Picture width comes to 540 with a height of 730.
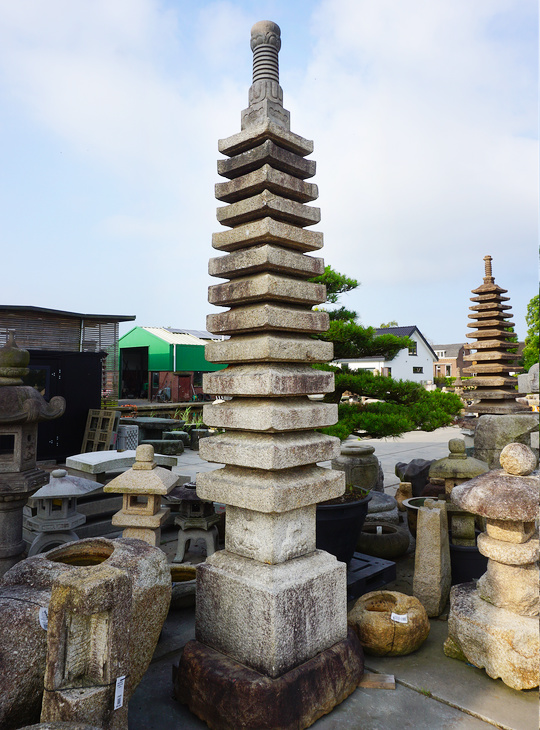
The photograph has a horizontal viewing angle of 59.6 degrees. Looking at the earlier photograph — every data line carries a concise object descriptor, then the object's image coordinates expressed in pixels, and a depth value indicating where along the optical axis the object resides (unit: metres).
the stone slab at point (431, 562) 4.35
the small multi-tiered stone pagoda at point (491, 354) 7.77
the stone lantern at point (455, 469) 5.30
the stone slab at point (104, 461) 6.92
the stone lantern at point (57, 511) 5.39
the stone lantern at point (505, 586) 3.29
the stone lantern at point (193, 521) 5.86
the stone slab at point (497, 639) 3.25
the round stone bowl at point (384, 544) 5.85
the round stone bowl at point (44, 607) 2.44
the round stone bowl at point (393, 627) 3.69
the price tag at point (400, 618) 3.70
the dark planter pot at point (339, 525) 4.46
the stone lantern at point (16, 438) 4.48
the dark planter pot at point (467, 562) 4.73
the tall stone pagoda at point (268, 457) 2.96
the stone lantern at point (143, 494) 4.45
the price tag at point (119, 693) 2.27
